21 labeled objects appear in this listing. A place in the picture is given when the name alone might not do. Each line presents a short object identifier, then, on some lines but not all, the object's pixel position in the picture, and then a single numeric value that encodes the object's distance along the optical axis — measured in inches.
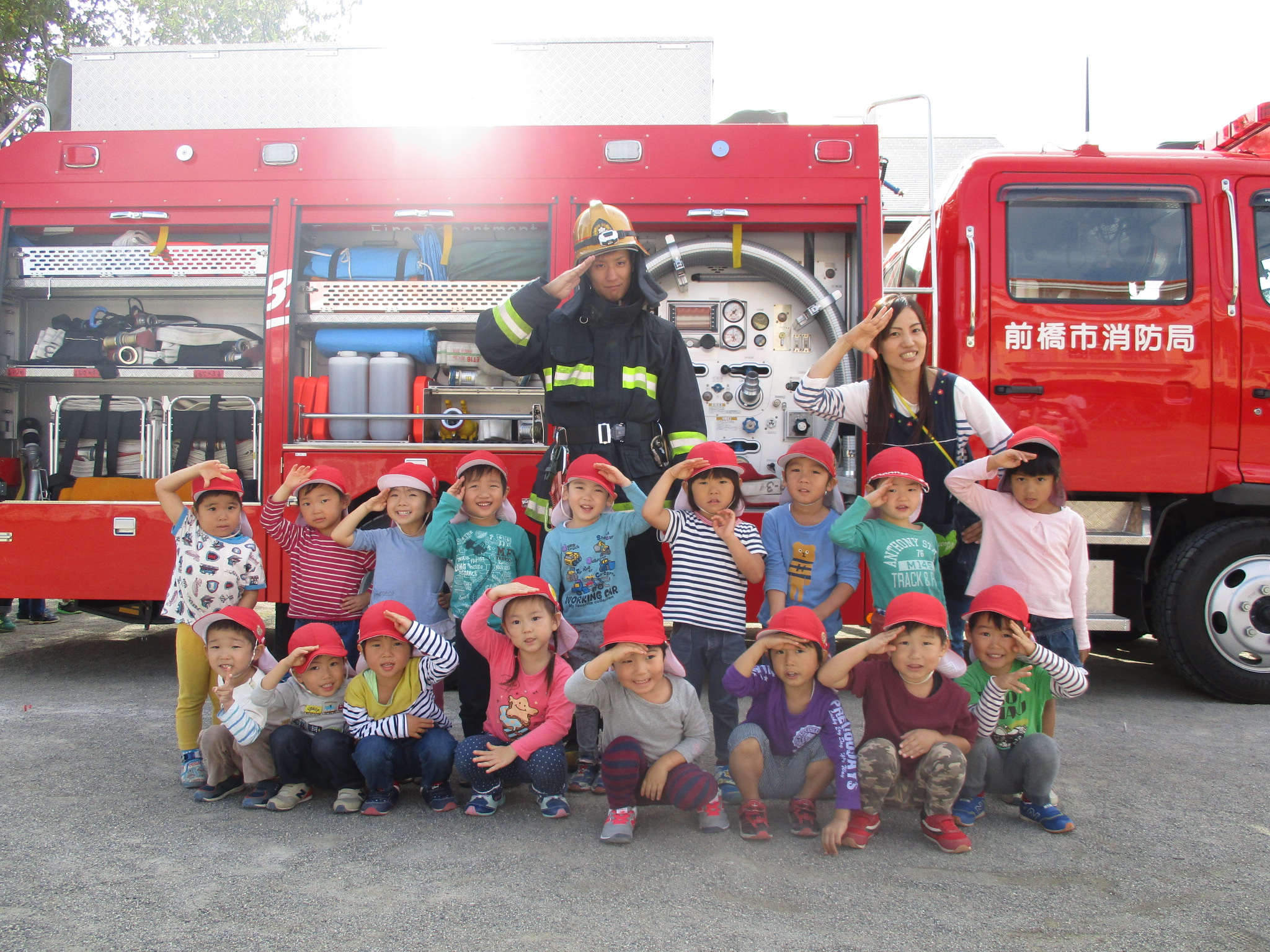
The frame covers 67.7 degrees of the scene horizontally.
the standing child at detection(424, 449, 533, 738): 149.6
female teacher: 150.8
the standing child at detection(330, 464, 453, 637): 154.8
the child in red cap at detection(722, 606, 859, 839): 123.1
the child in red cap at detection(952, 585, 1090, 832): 127.6
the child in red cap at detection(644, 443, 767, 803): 143.6
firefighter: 156.3
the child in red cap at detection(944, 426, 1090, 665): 142.9
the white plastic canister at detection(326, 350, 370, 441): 196.9
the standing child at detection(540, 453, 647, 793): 148.6
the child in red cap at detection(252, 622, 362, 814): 132.3
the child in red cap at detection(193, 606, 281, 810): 133.6
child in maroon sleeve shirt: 120.4
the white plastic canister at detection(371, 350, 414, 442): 196.7
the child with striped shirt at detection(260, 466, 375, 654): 160.4
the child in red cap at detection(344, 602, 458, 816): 132.0
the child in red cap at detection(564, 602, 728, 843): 123.2
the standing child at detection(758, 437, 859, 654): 147.3
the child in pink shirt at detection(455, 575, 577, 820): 130.0
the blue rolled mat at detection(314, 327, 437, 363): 197.5
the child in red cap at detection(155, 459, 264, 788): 149.3
